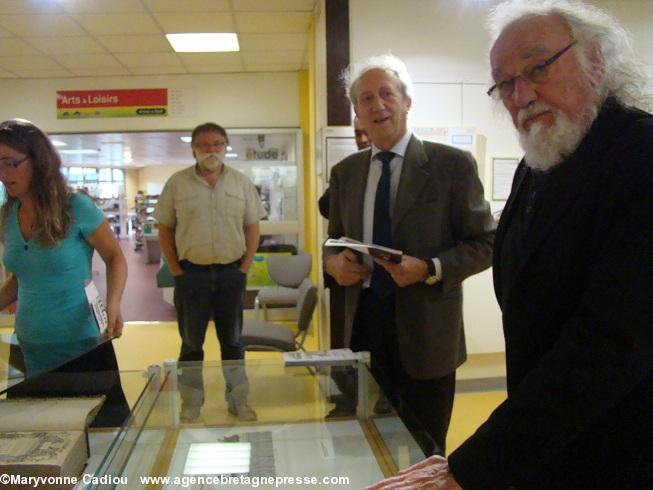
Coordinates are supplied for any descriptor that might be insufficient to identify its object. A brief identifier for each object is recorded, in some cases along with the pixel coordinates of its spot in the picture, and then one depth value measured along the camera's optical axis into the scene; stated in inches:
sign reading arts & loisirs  216.4
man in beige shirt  113.1
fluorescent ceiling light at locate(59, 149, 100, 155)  408.8
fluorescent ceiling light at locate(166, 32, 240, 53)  173.5
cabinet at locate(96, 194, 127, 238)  485.4
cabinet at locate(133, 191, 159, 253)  374.0
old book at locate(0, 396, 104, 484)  40.3
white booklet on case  61.9
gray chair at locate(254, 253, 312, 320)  174.2
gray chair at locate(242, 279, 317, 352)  119.2
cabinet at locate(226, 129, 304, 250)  225.0
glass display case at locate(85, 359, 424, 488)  45.7
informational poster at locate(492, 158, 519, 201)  138.2
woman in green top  66.8
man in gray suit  61.4
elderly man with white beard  25.9
